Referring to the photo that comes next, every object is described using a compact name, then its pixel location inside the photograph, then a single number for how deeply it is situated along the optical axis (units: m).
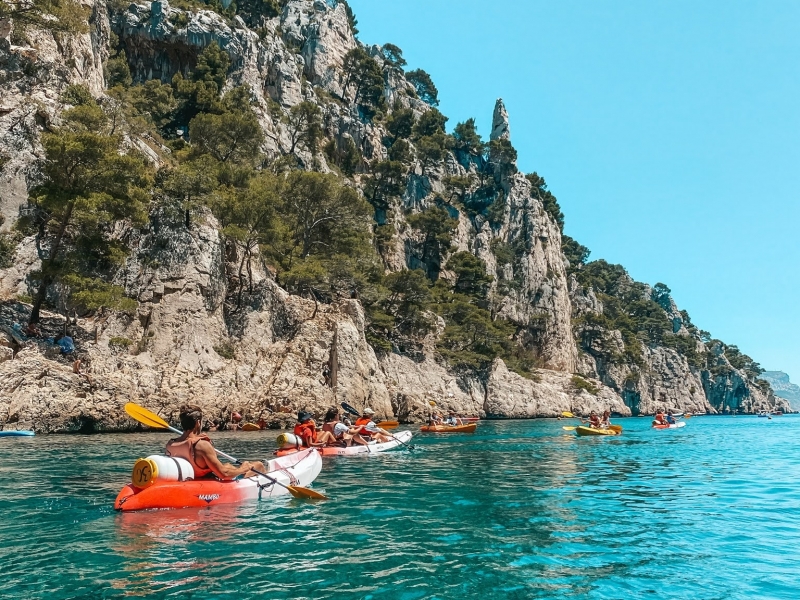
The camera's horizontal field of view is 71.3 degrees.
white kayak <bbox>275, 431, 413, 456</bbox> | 14.35
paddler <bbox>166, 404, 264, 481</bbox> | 9.24
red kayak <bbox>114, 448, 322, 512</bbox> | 8.52
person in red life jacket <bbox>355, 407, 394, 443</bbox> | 19.09
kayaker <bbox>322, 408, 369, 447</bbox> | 17.47
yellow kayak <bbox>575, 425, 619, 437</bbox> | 27.33
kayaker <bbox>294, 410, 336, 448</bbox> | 15.45
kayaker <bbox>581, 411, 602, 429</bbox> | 29.09
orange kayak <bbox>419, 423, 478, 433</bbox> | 27.84
